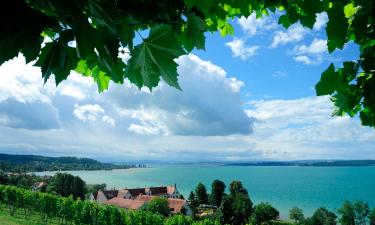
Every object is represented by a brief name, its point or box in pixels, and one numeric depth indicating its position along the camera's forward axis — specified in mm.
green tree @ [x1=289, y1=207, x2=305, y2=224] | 91288
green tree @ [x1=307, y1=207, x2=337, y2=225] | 85125
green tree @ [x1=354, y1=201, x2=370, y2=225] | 87812
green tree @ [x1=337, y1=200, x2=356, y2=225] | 86812
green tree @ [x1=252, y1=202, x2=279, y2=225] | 76531
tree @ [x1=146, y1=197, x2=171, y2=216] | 63531
